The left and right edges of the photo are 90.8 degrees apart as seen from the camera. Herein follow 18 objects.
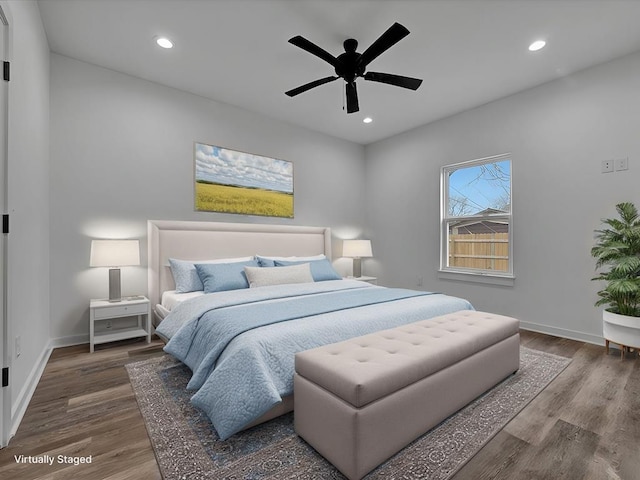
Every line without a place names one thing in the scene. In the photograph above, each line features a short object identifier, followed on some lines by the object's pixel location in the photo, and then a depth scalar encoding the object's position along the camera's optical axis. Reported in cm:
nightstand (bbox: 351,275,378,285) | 504
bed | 168
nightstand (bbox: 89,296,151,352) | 301
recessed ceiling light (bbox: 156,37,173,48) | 282
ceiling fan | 231
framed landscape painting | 397
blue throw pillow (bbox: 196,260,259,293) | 324
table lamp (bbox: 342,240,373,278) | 506
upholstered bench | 139
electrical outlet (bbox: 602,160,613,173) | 315
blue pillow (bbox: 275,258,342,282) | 392
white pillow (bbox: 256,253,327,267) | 382
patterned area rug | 145
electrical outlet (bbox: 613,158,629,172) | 306
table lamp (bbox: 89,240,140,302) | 304
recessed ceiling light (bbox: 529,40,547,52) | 283
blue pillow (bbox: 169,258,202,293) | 336
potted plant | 272
